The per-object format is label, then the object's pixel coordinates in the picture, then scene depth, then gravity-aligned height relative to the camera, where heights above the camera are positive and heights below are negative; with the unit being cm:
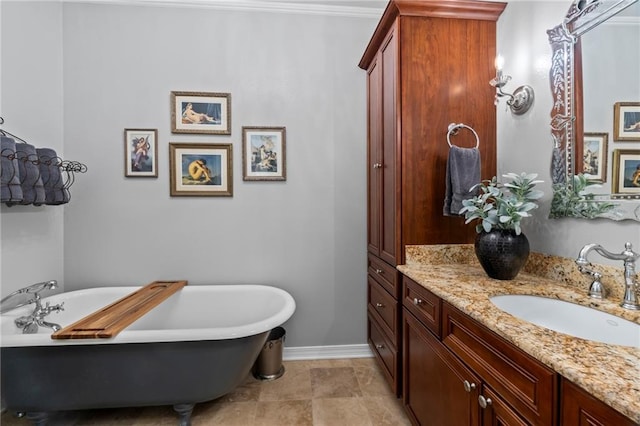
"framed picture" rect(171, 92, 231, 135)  222 +73
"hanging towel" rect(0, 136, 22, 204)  154 +18
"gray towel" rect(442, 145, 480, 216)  150 +17
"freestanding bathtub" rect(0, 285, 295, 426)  138 -79
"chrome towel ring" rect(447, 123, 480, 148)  162 +44
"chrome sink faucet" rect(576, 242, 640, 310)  97 -20
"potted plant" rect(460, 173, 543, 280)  128 -10
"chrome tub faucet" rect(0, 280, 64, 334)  162 -59
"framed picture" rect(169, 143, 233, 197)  223 +30
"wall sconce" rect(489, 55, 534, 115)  148 +60
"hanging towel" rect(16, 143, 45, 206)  166 +19
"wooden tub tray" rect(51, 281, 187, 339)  137 -58
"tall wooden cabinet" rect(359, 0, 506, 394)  161 +58
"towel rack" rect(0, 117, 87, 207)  156 +19
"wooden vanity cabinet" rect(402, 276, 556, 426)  75 -54
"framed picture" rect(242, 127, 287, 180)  228 +43
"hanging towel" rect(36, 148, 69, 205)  183 +21
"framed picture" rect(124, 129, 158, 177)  221 +43
